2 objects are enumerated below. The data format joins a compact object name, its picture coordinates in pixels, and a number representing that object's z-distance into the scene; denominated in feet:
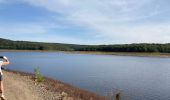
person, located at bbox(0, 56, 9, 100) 15.66
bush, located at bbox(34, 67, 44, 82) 34.20
